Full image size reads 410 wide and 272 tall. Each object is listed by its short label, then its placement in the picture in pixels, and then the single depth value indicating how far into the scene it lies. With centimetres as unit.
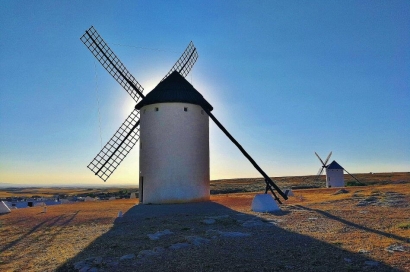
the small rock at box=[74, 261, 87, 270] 739
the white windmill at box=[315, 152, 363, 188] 5178
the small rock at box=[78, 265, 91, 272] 720
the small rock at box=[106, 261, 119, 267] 743
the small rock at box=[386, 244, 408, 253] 771
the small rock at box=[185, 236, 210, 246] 906
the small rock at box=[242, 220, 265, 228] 1170
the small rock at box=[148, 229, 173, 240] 1008
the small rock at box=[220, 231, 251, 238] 996
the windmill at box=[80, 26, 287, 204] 2120
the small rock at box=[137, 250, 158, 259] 805
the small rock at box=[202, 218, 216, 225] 1245
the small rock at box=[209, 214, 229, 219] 1381
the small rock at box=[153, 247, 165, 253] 838
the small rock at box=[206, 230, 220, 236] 1027
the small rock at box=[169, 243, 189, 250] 870
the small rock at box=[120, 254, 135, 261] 788
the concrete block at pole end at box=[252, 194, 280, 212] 1588
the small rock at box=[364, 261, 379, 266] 673
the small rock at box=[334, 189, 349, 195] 2647
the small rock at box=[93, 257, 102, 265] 757
